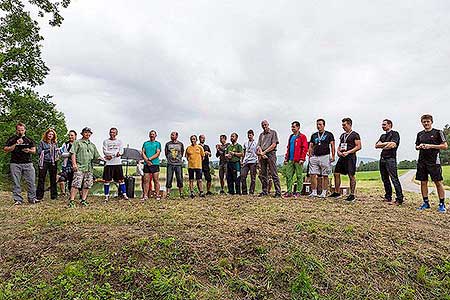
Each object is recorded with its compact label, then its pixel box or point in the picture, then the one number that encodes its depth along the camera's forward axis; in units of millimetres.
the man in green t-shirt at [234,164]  9453
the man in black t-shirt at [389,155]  7605
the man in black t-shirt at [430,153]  6809
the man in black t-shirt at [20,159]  7750
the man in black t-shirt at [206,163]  9742
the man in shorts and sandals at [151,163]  8617
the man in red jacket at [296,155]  8641
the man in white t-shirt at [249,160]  9250
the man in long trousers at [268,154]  8820
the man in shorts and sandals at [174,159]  8883
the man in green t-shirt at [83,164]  7363
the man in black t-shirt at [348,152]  8008
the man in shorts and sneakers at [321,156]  8336
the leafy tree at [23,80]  17703
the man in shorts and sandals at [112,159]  8328
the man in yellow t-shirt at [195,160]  9023
